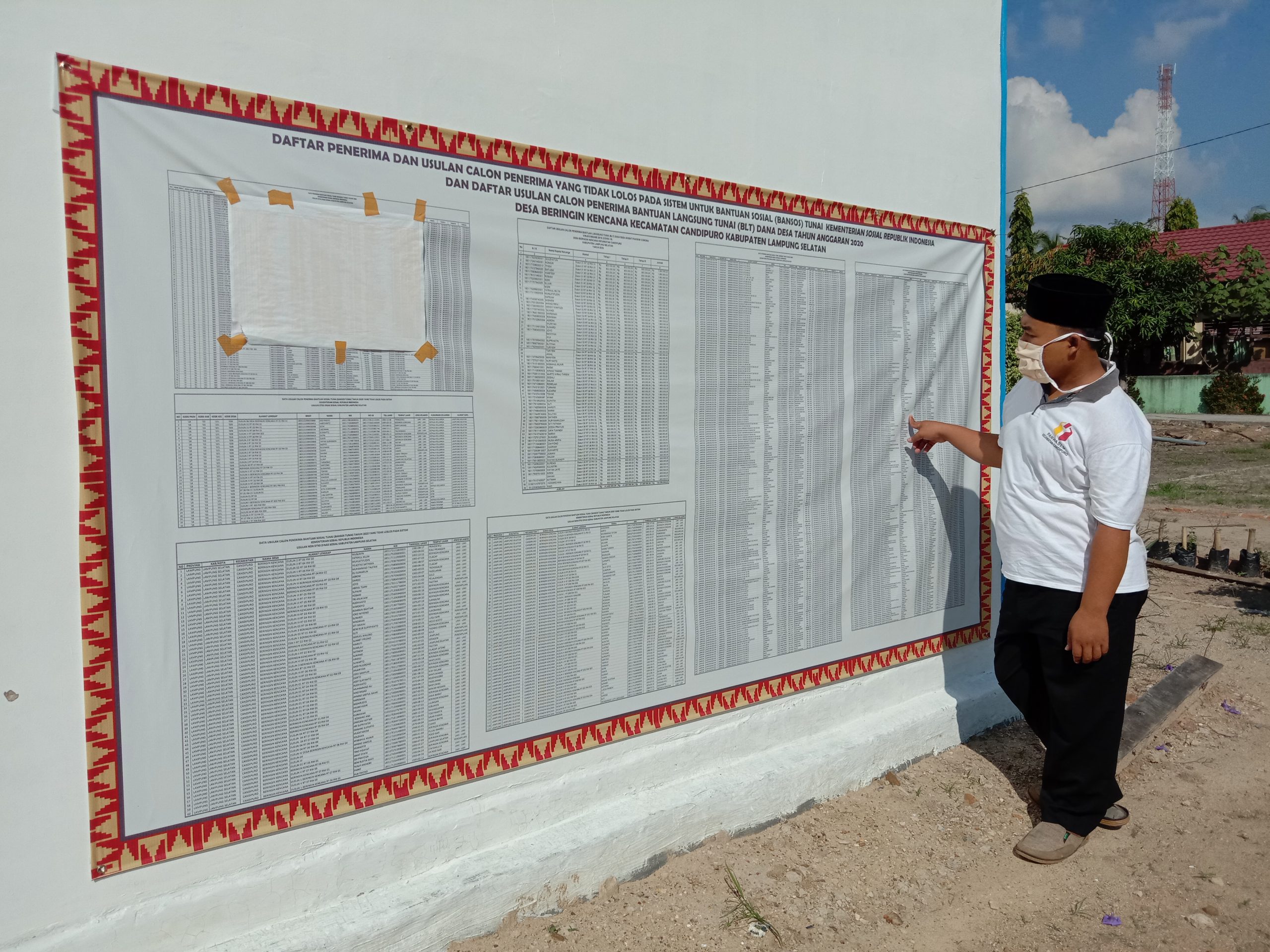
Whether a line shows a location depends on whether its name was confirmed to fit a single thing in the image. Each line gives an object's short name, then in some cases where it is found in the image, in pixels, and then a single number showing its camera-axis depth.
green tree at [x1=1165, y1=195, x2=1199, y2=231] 38.44
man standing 2.83
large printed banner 2.01
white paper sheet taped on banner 2.12
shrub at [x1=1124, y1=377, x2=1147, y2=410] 22.92
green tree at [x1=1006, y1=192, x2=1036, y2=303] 21.91
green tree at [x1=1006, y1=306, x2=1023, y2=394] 12.34
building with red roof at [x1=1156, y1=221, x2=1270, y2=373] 25.08
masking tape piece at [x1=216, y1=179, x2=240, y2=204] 2.07
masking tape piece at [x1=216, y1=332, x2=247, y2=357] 2.08
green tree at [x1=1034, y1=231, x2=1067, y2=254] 27.00
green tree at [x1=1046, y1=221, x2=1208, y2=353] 22.00
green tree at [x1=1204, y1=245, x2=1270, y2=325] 22.31
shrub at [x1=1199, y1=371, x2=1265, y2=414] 22.14
